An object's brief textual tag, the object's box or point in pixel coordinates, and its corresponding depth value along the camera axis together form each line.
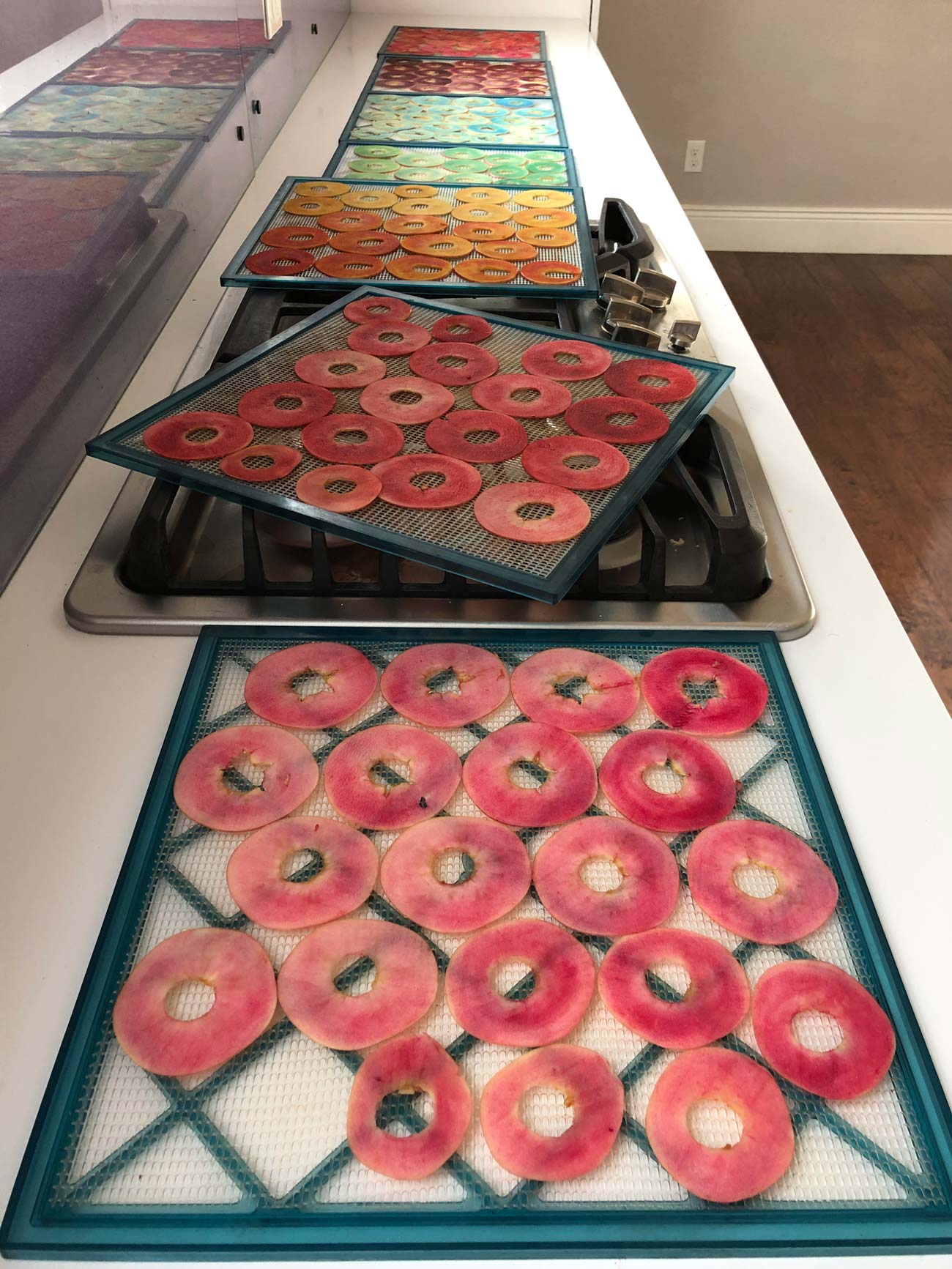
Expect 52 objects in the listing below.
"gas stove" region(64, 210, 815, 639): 0.68
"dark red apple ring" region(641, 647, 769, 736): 0.59
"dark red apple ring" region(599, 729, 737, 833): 0.53
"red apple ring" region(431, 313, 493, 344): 0.92
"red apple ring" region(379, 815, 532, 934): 0.48
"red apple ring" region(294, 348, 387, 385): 0.85
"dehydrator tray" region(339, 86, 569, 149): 1.61
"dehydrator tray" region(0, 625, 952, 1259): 0.38
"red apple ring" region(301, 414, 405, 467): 0.75
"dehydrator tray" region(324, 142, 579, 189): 1.42
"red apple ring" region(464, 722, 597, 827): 0.53
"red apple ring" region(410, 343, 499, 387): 0.86
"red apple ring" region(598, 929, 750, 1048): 0.44
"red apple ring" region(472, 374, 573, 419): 0.81
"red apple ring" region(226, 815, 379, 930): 0.48
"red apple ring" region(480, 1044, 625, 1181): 0.39
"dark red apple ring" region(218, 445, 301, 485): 0.72
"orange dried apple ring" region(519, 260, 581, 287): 1.08
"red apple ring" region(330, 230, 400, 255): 1.14
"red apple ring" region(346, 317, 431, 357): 0.90
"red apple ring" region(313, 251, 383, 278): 1.08
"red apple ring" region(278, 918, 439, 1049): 0.43
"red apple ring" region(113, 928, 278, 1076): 0.42
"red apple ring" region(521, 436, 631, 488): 0.72
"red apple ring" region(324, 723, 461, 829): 0.53
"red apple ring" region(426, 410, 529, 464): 0.76
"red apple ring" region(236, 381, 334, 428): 0.79
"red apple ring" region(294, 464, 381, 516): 0.69
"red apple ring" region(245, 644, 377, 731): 0.59
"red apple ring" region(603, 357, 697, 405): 0.83
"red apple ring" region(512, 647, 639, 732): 0.59
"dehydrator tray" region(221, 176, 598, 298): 1.06
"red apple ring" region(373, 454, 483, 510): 0.70
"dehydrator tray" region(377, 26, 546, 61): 2.12
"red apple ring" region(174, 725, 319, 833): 0.53
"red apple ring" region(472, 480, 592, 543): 0.67
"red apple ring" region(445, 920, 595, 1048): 0.43
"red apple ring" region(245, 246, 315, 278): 1.09
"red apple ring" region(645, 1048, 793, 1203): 0.39
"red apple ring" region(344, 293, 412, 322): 0.96
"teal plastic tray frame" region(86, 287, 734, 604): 0.63
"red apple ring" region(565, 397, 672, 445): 0.77
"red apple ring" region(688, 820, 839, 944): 0.48
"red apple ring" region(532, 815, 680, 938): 0.48
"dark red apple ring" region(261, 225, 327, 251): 1.15
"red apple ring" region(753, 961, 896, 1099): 0.42
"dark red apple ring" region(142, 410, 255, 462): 0.74
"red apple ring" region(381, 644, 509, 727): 0.59
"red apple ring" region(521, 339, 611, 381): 0.86
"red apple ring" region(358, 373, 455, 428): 0.80
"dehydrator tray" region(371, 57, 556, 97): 1.89
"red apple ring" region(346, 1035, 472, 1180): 0.39
